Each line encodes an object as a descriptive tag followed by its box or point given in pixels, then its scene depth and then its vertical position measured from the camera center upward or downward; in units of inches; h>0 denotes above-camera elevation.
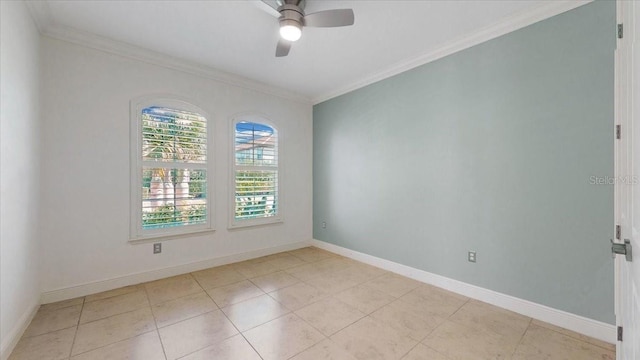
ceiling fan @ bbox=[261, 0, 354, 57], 80.0 +53.4
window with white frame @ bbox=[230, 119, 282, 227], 151.9 +3.2
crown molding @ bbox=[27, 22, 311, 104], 98.6 +59.1
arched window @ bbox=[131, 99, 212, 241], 118.6 +4.8
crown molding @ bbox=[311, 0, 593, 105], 84.3 +58.4
